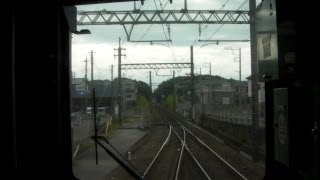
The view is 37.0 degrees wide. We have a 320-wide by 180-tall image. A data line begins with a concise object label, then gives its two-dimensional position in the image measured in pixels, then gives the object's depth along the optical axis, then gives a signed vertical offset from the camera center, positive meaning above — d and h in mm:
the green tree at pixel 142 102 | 73925 -863
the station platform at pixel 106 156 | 9678 -2472
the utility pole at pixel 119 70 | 49500 +2782
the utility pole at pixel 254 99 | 18109 -129
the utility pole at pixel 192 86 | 51750 +1116
